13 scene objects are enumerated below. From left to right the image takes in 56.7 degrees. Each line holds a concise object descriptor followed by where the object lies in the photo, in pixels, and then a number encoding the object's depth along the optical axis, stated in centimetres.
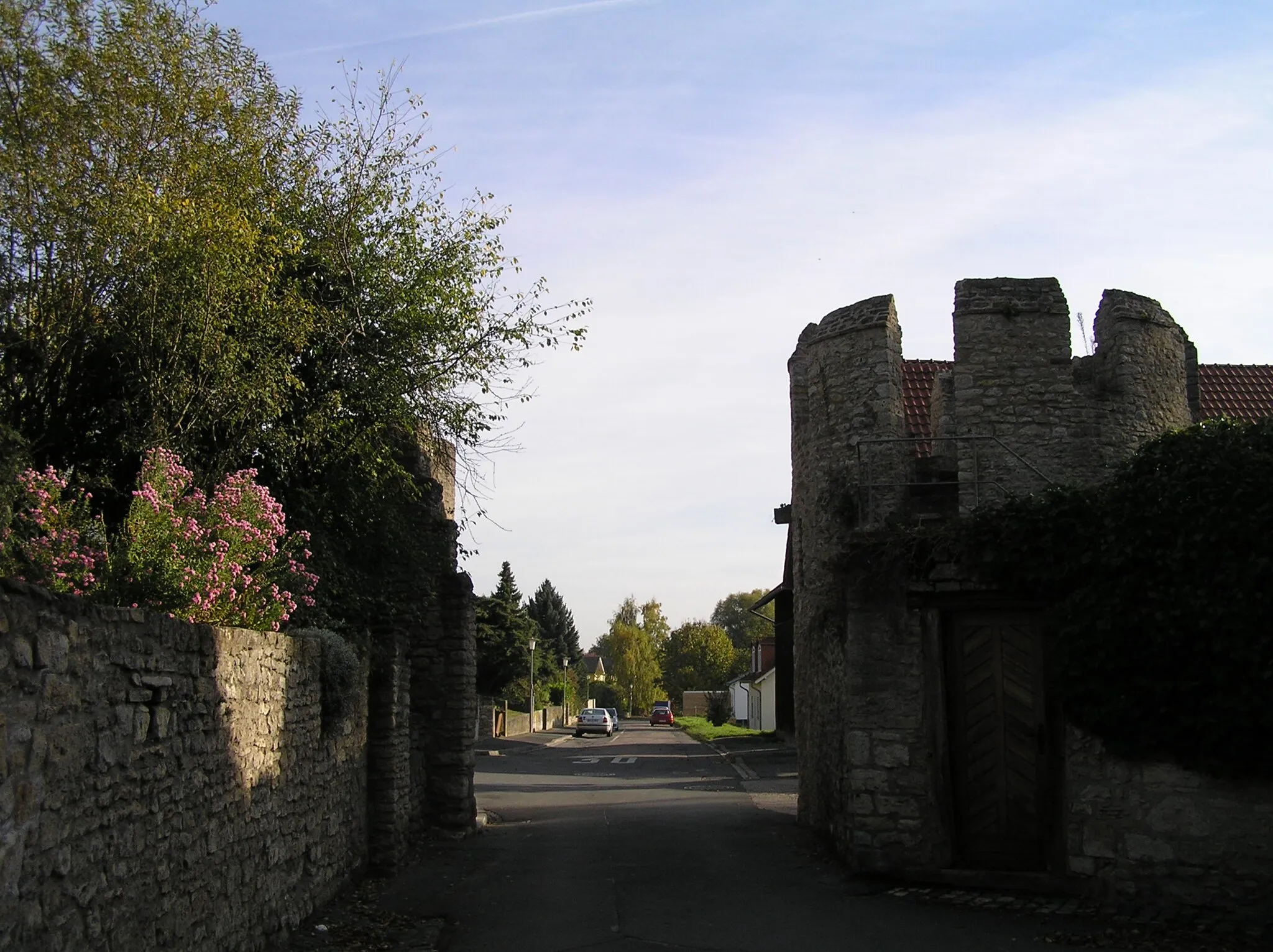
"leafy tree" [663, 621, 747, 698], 9662
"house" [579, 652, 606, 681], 12875
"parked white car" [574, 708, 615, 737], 5672
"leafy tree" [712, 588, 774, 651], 11493
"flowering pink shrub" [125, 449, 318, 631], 772
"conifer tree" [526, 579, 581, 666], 9044
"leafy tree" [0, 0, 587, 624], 1132
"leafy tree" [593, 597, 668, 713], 9350
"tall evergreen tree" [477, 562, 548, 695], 4712
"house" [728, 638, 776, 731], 6220
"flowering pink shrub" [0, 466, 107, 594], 732
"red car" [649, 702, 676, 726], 7625
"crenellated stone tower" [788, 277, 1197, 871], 1205
